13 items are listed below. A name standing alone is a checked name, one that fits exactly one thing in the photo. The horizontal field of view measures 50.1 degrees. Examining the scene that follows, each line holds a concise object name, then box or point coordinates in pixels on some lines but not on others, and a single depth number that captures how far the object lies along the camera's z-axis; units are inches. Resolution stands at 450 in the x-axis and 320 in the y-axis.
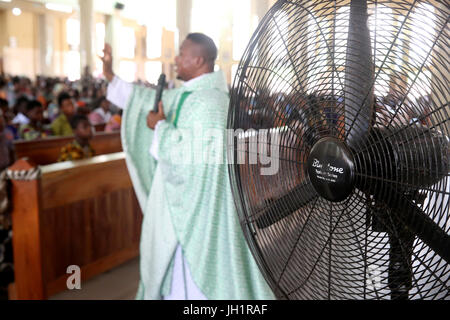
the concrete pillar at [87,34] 557.0
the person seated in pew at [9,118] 192.3
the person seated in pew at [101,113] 291.6
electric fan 30.2
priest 83.3
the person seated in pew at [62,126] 217.6
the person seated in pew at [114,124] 228.7
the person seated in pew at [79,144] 141.9
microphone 84.4
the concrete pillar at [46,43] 823.2
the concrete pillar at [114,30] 705.5
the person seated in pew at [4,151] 119.4
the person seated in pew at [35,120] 204.7
